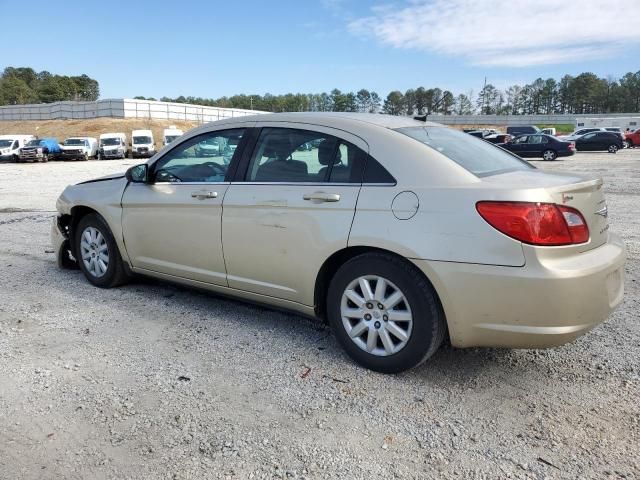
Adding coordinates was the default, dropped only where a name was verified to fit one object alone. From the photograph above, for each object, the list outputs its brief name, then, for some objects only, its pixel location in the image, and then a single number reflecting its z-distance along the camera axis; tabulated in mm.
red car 43375
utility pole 138638
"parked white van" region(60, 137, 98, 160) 39906
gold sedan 2945
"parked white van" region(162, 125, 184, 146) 41406
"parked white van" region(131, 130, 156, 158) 40781
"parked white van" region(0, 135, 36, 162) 38875
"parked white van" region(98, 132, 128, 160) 40500
